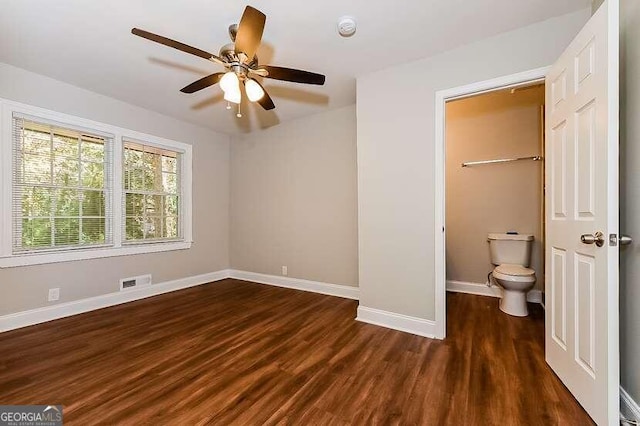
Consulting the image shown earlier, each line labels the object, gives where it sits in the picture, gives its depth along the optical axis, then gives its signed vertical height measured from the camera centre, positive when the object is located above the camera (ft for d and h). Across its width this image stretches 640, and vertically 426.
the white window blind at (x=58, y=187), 8.94 +0.88
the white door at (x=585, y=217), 4.25 -0.10
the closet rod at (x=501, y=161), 10.79 +2.12
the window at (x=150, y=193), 11.75 +0.86
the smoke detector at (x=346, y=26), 6.51 +4.52
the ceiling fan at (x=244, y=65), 5.34 +3.40
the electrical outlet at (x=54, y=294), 9.34 -2.82
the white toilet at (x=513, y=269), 9.11 -2.02
